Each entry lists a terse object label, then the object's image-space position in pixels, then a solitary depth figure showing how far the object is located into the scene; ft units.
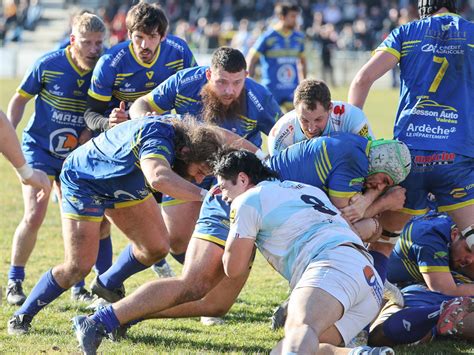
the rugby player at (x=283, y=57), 90.53
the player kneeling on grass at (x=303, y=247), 31.30
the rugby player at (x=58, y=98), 50.25
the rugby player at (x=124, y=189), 36.39
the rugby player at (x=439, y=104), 40.35
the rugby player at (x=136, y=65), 48.16
